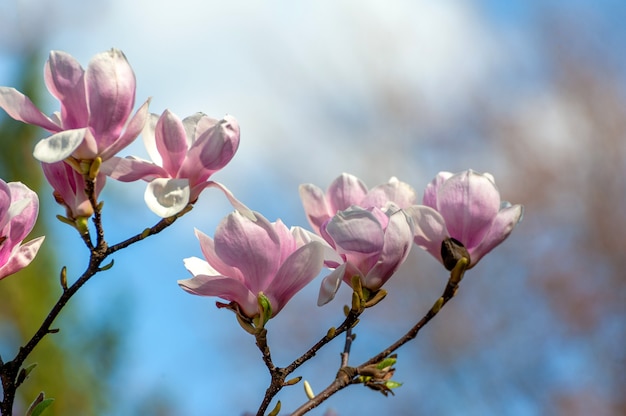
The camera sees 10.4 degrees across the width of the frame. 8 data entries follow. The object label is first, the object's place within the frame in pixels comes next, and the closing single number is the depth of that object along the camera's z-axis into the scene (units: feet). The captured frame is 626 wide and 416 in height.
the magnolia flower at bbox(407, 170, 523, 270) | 7.59
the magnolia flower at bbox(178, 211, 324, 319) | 7.30
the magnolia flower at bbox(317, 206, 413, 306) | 7.36
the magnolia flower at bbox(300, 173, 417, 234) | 7.72
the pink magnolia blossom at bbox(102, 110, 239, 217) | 7.36
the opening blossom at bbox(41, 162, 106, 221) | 7.46
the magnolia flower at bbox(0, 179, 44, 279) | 7.33
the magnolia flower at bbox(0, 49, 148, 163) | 7.29
